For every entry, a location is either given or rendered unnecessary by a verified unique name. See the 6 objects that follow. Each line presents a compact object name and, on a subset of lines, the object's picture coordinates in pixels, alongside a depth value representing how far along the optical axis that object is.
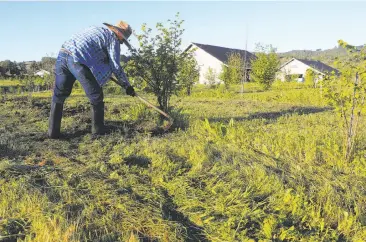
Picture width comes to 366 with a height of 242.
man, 4.59
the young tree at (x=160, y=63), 5.91
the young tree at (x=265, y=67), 19.69
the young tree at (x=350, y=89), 3.72
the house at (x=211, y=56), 40.09
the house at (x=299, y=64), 47.12
